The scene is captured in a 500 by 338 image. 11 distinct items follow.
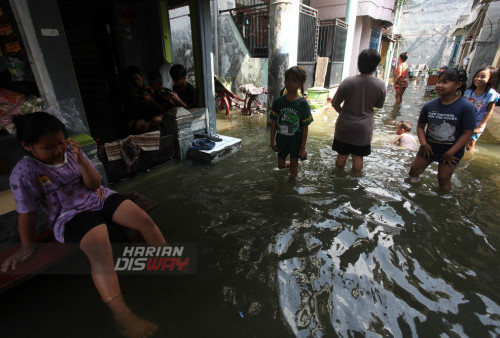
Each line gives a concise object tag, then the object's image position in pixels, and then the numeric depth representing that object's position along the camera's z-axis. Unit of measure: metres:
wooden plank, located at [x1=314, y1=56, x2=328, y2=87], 11.13
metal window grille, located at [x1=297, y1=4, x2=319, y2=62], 9.65
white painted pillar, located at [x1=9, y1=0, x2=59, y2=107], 2.87
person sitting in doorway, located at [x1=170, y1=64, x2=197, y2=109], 5.14
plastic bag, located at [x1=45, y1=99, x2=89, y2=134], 3.31
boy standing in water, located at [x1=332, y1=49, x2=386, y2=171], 3.52
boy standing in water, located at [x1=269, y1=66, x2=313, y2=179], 3.39
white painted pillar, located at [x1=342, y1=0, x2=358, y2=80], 11.97
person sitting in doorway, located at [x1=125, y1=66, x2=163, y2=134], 4.84
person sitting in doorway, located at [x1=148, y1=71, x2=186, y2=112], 4.88
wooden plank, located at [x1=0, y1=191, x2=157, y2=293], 1.98
